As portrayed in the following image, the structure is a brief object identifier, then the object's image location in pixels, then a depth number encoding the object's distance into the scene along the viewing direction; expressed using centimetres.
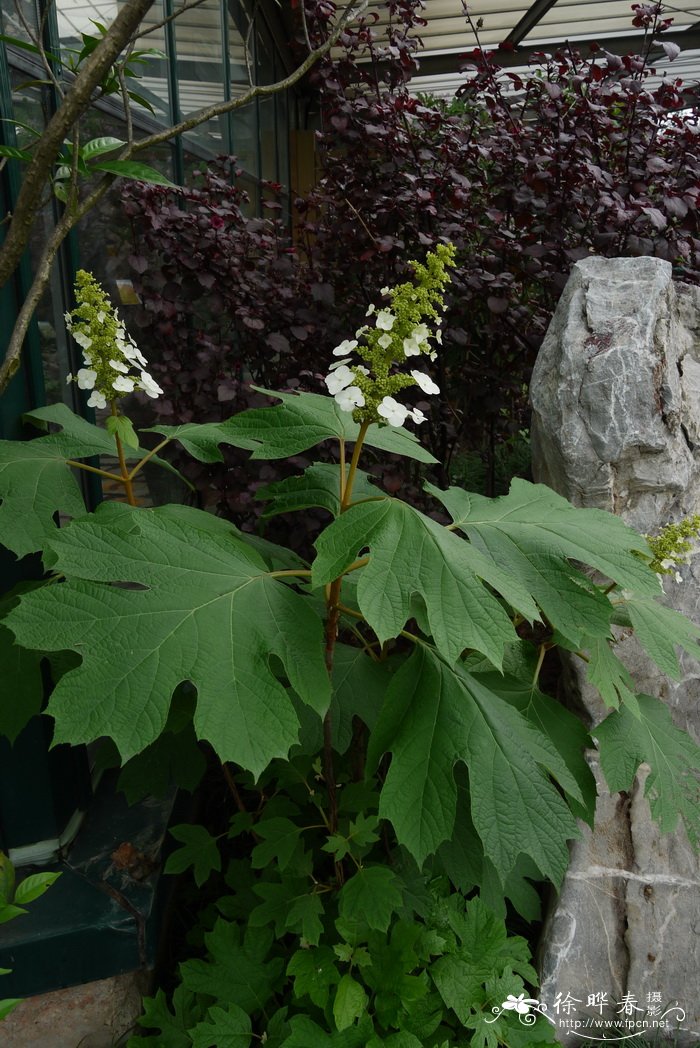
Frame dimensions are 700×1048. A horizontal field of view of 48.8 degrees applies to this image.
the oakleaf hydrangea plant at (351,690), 121
